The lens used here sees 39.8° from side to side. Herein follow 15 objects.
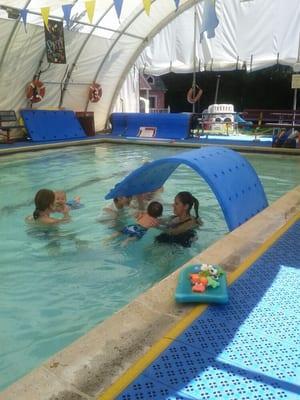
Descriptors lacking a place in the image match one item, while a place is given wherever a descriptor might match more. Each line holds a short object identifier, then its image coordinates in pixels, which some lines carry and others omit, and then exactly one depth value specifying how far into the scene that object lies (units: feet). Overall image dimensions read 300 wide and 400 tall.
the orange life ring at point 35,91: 44.88
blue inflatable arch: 13.69
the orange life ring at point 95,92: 52.70
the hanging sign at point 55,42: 42.01
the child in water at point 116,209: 18.16
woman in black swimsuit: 15.33
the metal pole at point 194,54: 51.03
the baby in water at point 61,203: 17.84
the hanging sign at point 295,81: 42.55
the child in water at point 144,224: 15.56
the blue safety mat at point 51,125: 45.01
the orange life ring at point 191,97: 52.19
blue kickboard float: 8.07
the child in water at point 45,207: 16.39
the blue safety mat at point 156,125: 48.01
